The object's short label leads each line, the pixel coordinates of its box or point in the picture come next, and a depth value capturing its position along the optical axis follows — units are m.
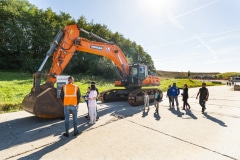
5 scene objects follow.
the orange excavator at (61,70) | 7.26
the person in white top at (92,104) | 7.00
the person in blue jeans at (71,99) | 5.64
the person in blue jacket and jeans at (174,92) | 10.84
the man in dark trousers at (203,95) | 9.39
